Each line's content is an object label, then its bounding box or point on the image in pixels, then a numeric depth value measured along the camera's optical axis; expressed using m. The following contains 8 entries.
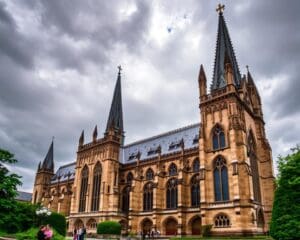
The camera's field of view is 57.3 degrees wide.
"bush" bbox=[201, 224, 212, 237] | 35.59
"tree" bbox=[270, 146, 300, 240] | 24.08
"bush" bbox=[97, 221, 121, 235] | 42.34
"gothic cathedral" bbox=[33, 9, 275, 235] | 37.25
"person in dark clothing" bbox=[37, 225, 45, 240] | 13.76
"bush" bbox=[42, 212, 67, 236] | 34.69
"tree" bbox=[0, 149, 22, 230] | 23.39
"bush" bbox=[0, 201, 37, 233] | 24.36
